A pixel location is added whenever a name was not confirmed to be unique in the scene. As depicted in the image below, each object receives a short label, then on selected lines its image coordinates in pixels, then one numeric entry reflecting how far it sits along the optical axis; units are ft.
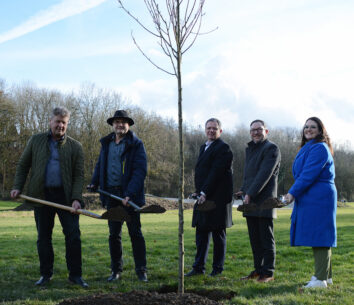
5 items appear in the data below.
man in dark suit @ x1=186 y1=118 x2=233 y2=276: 20.58
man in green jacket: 18.29
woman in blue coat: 17.12
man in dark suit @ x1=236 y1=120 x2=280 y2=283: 19.40
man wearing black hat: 19.29
